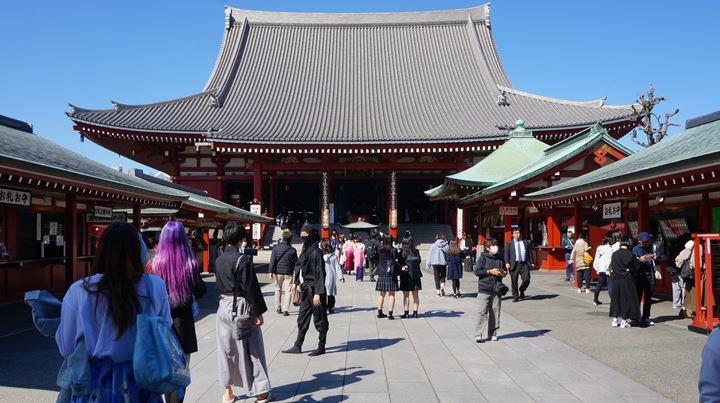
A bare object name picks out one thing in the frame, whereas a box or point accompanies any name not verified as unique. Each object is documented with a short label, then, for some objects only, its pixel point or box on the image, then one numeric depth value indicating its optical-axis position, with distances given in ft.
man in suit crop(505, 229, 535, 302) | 44.75
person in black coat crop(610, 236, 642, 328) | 32.27
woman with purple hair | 15.98
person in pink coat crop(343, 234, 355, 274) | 75.77
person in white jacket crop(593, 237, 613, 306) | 40.49
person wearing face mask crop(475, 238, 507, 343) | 29.27
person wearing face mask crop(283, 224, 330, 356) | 25.51
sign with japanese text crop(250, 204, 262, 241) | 92.27
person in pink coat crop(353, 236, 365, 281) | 67.62
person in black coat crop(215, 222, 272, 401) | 18.52
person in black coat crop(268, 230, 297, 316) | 37.73
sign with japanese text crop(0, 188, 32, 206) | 35.30
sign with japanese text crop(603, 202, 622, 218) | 49.73
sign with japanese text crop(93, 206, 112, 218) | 51.98
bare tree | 107.34
